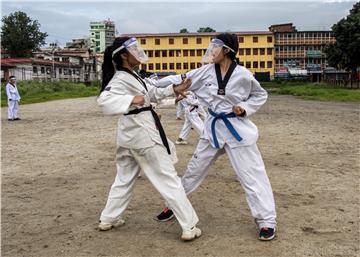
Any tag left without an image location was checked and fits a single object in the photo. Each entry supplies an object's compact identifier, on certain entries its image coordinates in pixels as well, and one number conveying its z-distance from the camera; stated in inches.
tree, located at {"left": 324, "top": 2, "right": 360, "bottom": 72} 1584.6
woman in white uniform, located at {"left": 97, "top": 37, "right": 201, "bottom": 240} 169.6
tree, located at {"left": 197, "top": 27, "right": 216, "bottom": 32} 4001.0
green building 4234.3
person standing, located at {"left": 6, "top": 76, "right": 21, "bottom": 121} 722.8
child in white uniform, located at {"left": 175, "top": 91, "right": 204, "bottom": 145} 399.9
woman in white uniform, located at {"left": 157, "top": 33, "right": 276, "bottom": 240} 173.6
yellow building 3302.2
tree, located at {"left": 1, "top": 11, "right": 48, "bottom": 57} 2999.5
